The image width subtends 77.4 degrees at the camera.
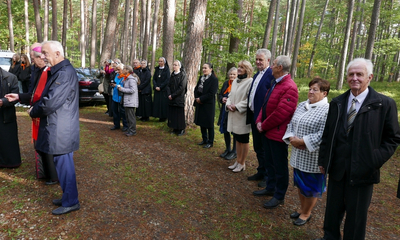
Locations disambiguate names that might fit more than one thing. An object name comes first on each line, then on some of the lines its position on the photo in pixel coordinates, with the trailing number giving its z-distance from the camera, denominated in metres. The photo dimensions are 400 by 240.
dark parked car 9.84
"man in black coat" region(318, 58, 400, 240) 2.27
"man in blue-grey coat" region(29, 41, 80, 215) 3.00
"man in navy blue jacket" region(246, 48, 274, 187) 4.02
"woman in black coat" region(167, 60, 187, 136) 7.00
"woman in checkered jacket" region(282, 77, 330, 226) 2.97
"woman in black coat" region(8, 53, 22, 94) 9.24
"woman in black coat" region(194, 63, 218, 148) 6.18
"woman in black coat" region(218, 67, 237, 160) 5.55
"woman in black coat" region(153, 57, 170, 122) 8.03
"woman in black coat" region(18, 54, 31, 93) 9.10
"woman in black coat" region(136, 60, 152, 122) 8.17
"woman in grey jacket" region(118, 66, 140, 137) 6.79
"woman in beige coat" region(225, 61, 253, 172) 4.69
